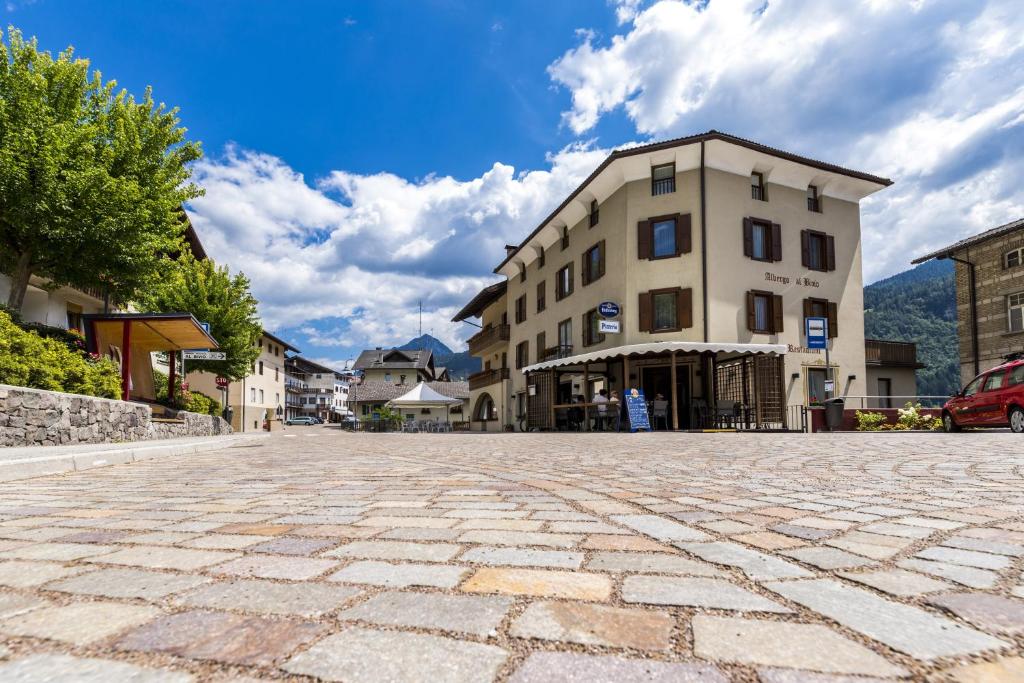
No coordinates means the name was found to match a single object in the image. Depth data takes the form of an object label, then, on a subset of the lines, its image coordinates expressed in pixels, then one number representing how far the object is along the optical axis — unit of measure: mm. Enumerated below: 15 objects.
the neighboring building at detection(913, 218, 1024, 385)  22922
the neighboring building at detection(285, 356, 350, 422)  92188
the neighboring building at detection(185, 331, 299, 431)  38094
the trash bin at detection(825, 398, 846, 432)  16609
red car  11805
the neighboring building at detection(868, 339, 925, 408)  26094
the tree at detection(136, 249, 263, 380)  23938
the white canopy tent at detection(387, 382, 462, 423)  29047
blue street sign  15383
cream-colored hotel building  19547
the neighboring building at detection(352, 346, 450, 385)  78312
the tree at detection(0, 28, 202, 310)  12352
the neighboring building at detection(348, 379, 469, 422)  59462
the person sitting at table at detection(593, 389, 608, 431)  18344
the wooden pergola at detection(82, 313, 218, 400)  14445
